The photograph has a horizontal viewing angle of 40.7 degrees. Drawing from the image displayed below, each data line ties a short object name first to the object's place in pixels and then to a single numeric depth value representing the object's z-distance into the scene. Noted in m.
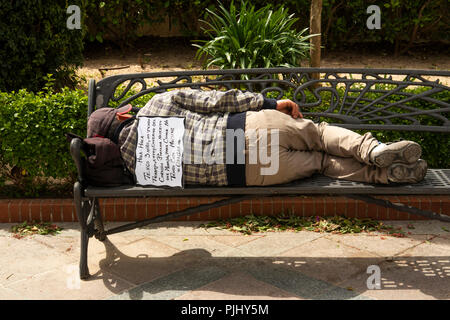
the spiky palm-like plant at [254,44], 5.52
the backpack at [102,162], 3.44
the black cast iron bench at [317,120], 3.41
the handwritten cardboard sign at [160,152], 3.46
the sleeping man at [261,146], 3.38
